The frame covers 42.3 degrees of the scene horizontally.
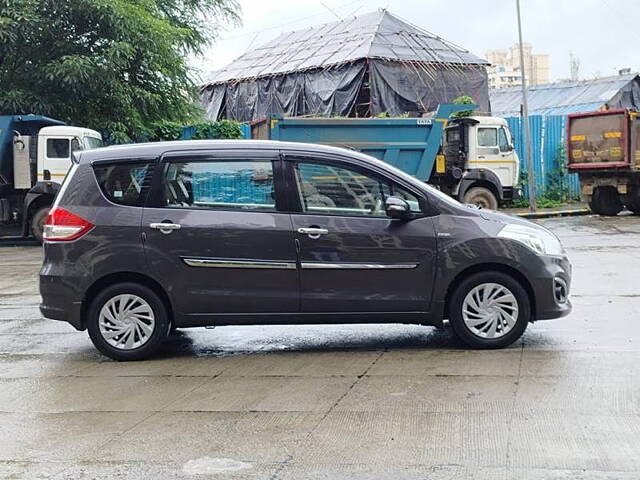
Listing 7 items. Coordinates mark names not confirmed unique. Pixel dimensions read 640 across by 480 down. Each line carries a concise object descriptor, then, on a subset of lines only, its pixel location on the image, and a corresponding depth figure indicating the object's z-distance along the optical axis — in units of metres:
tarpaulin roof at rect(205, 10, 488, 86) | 29.92
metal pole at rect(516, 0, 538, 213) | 24.15
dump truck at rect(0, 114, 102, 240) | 19.12
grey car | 7.05
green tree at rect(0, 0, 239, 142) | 21.66
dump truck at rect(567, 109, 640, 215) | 21.41
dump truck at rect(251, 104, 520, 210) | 20.17
